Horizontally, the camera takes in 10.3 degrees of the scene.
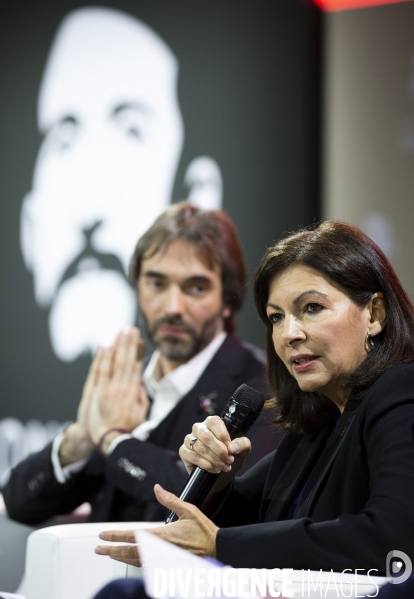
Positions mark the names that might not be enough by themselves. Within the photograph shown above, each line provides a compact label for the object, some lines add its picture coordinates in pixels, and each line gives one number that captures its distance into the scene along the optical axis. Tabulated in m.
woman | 3.09
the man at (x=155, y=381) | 4.00
